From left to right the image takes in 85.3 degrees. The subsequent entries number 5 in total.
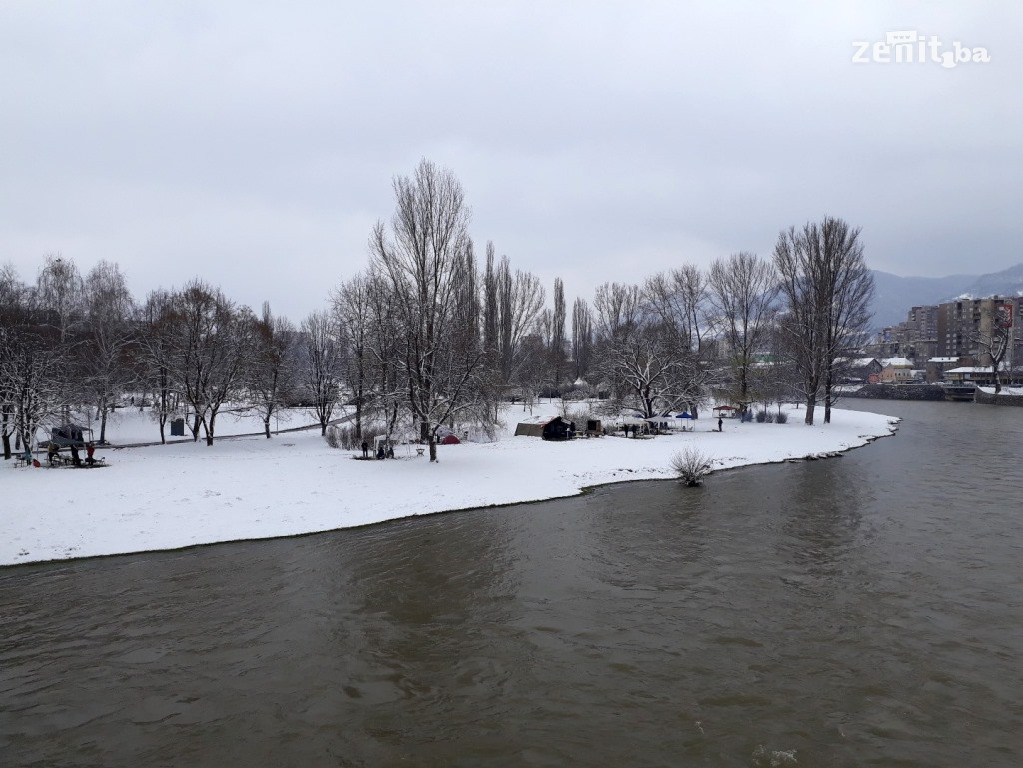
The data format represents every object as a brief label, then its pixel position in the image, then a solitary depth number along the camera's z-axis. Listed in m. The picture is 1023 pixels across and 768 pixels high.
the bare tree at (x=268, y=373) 36.84
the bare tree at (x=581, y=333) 88.38
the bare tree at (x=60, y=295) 42.03
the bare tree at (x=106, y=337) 33.94
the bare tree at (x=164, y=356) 34.09
